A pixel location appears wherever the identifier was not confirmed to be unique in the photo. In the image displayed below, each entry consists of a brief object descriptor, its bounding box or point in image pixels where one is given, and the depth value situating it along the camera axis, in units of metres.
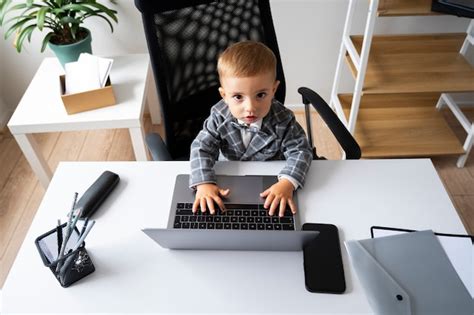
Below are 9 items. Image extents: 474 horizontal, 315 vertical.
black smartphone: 0.71
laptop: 0.70
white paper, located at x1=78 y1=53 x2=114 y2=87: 1.47
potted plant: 1.52
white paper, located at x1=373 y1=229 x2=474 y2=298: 0.70
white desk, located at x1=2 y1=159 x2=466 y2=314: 0.70
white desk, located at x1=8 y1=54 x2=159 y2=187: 1.41
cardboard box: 1.40
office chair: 1.06
